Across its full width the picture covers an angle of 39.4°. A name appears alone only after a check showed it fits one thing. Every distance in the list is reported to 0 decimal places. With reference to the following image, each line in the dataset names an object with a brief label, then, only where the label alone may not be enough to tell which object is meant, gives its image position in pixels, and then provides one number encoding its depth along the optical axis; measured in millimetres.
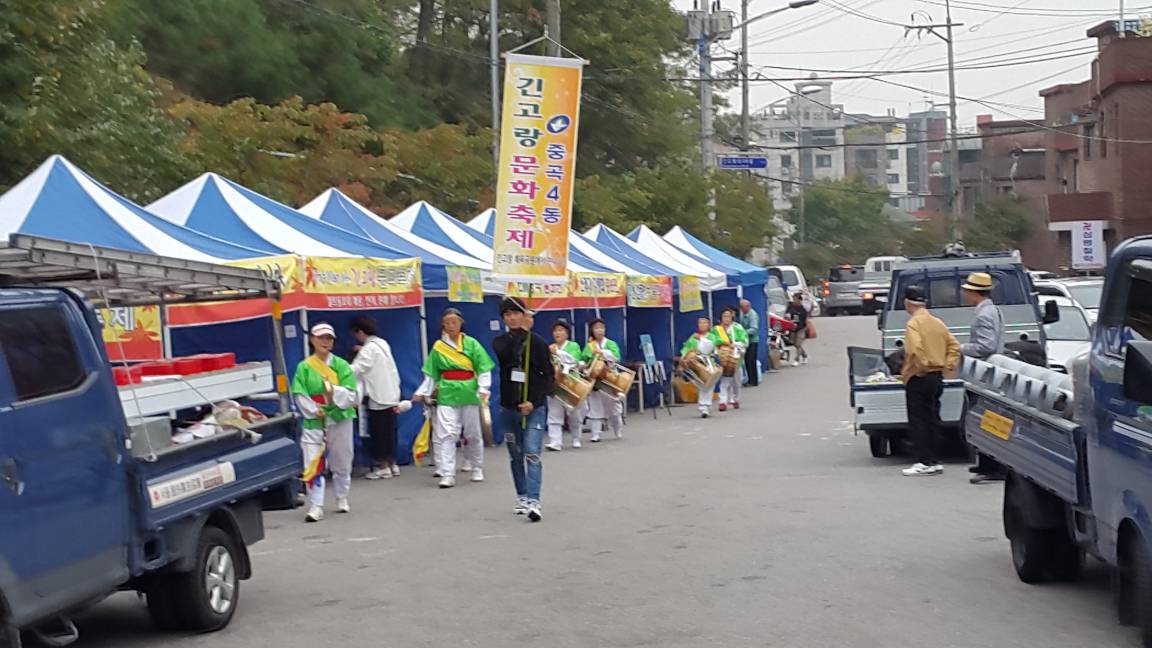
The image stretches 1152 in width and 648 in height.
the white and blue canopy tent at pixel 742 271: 35534
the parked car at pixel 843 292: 67688
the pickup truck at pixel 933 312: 17422
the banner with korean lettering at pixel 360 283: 17312
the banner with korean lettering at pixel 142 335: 15633
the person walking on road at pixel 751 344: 34719
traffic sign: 43969
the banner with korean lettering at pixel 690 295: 30938
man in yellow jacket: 15766
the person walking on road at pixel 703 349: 26891
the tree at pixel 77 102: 15883
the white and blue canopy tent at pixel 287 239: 17938
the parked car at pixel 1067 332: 20797
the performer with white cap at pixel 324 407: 14305
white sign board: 54062
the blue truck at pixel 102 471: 7430
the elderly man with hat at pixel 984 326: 15523
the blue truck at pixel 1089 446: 7617
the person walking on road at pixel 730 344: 27312
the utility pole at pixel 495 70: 32875
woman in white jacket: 17219
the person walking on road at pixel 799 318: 40875
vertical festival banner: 18234
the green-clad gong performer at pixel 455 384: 16438
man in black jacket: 13758
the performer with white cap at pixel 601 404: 23109
